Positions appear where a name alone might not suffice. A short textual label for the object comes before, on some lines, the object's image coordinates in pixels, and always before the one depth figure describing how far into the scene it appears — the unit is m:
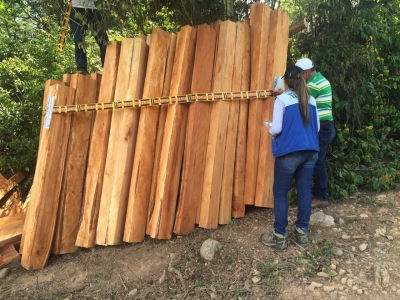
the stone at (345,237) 3.00
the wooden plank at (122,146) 3.55
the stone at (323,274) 2.55
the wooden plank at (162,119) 3.56
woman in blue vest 2.73
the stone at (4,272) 3.58
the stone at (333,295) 2.36
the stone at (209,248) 2.97
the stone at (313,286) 2.46
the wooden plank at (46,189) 3.57
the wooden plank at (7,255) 3.70
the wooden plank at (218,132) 3.40
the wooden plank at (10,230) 3.83
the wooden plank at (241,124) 3.53
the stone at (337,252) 2.78
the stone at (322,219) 3.23
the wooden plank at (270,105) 3.46
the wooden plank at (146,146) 3.51
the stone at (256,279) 2.62
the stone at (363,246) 2.82
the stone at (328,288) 2.41
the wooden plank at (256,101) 3.51
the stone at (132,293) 2.83
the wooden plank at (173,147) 3.43
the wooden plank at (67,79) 4.10
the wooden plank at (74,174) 3.74
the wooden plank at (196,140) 3.41
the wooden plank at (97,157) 3.65
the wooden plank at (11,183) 5.59
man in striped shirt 3.38
